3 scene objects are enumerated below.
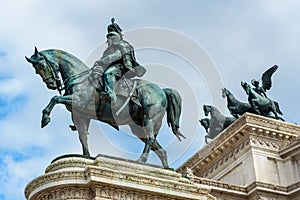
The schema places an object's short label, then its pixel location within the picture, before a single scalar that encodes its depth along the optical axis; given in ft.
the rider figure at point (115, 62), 72.59
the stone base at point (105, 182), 63.98
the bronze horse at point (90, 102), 70.74
